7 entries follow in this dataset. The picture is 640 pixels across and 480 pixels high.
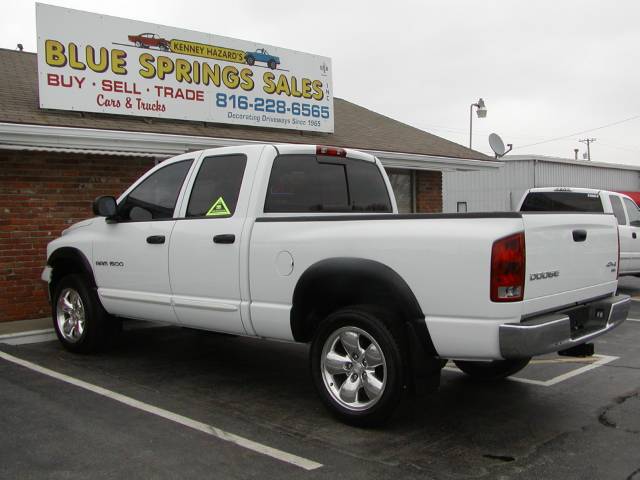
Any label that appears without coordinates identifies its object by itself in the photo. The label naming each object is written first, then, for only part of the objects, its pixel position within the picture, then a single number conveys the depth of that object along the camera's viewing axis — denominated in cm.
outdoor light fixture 2831
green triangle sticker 543
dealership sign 885
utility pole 6562
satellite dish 1634
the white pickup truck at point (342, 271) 394
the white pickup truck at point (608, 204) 1145
